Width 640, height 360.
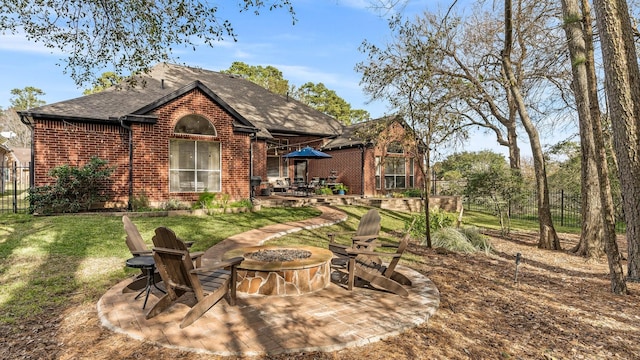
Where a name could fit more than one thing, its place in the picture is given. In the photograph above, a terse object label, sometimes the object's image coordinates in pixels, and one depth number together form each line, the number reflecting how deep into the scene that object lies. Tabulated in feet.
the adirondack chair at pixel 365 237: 19.14
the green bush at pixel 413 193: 61.73
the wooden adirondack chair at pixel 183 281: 12.30
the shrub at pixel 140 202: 38.67
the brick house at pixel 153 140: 37.63
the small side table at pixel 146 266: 13.75
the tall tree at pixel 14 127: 172.04
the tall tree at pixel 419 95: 28.32
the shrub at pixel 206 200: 40.74
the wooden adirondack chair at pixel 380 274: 15.84
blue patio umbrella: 56.18
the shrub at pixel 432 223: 33.53
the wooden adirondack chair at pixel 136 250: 15.12
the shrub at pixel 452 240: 29.12
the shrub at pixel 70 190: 34.42
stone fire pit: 15.46
